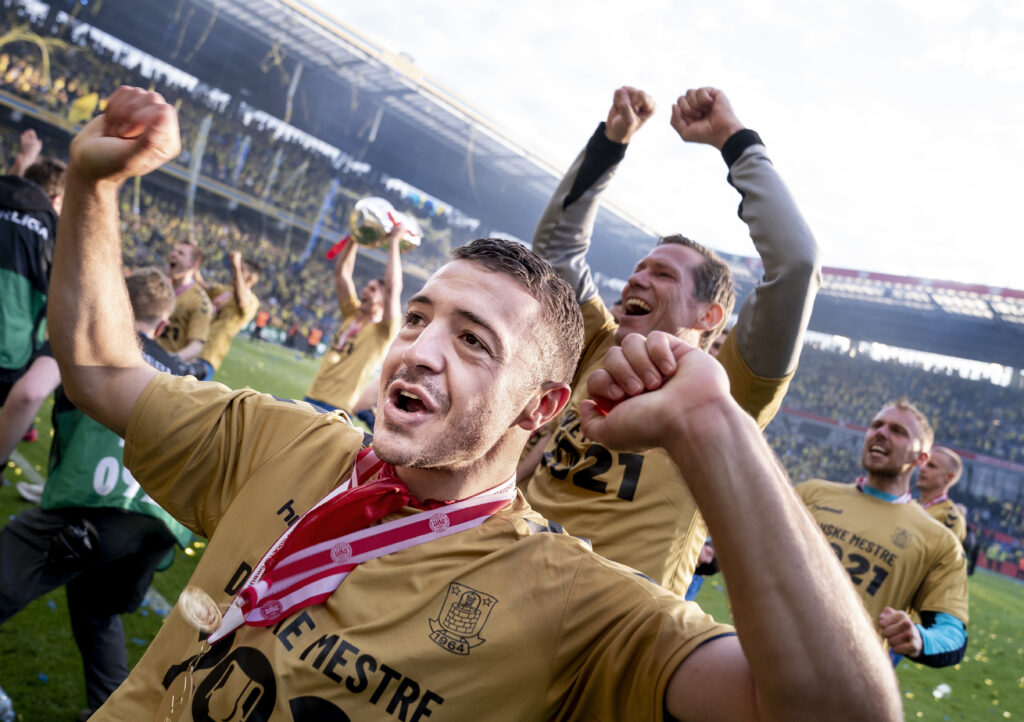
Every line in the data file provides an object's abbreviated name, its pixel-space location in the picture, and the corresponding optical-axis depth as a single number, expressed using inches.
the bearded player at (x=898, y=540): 162.6
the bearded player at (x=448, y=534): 41.7
